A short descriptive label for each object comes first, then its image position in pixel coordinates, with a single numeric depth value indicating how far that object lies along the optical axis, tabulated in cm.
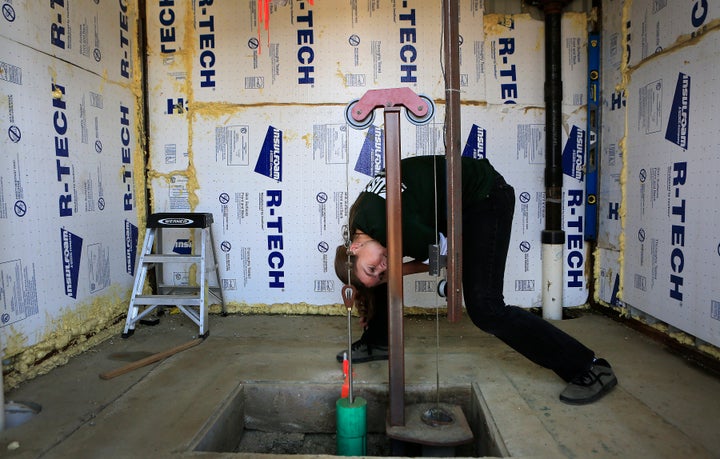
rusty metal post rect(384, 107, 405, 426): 148
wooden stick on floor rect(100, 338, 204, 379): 196
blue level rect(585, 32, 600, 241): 279
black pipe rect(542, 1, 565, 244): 274
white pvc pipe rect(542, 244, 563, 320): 275
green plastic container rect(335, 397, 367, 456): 156
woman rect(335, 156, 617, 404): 162
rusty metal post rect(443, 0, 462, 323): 139
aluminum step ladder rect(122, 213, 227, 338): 250
